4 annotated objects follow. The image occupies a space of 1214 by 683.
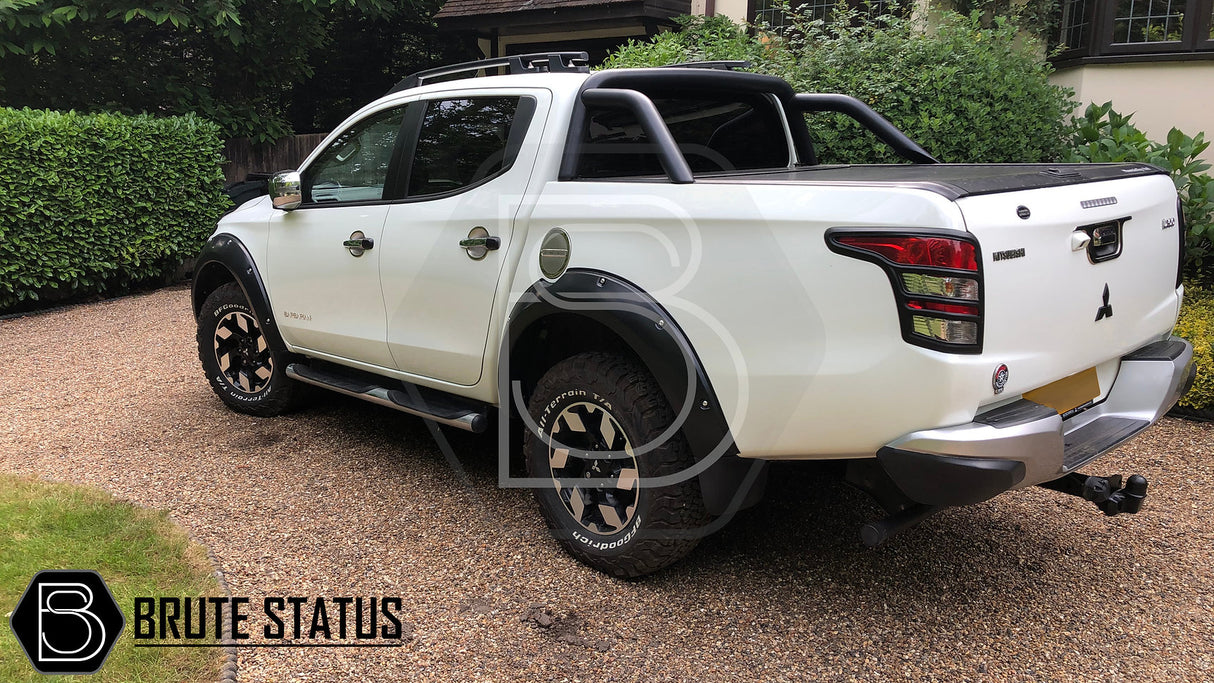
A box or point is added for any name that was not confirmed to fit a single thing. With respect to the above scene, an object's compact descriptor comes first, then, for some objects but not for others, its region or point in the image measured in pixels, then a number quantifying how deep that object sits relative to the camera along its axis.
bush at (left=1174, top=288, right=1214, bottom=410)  4.97
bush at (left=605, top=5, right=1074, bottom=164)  6.09
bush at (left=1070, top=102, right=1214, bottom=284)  5.67
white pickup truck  2.46
